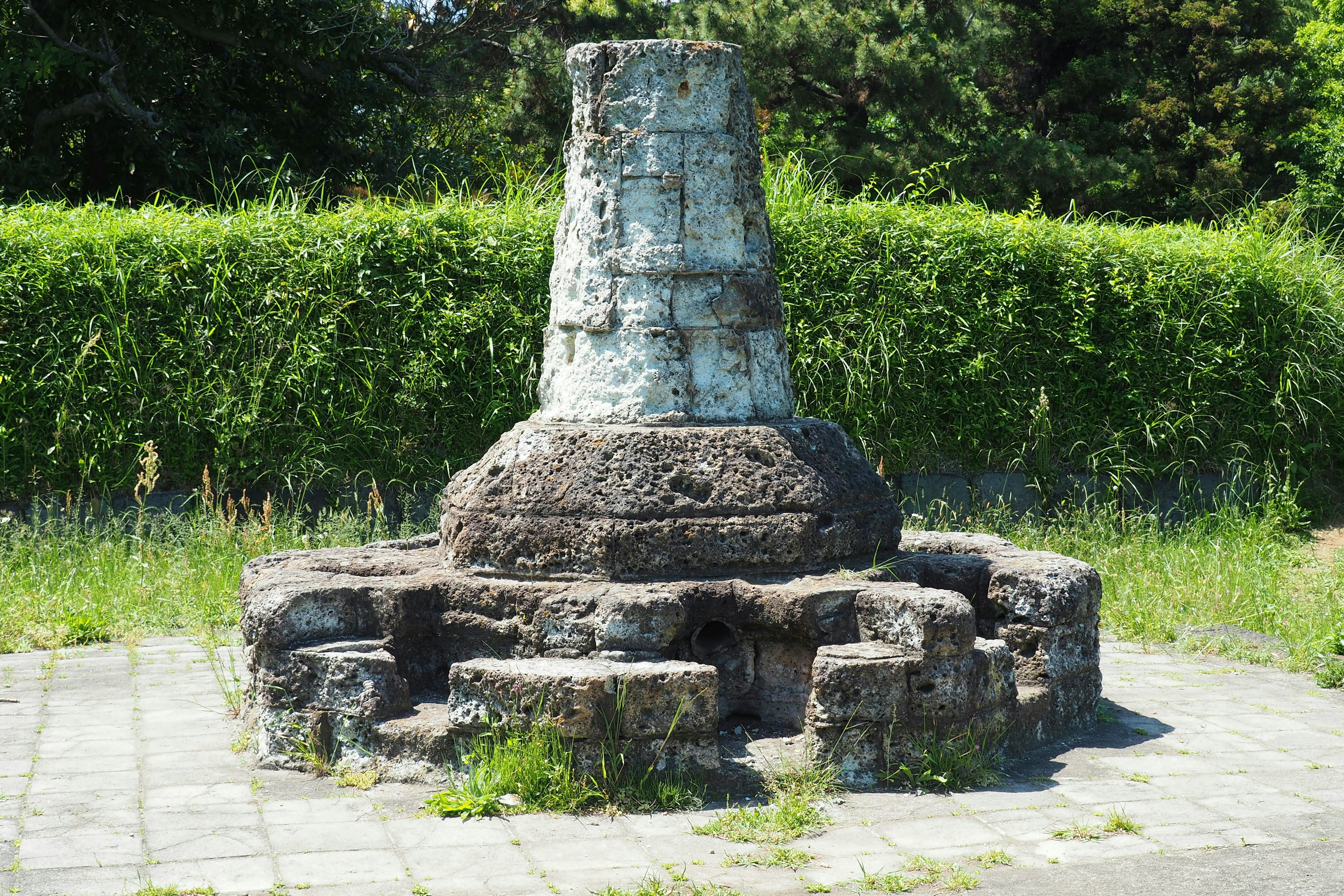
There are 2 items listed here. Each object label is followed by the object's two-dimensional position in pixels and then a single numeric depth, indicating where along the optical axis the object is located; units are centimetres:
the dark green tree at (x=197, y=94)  989
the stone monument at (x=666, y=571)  402
